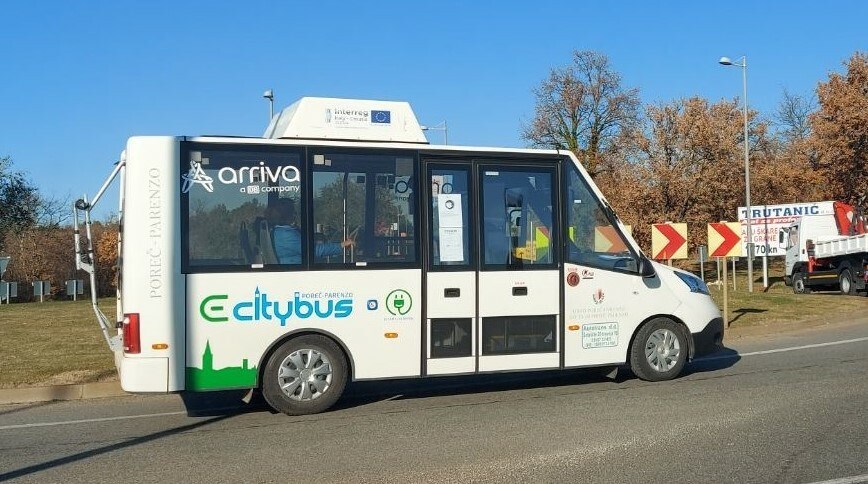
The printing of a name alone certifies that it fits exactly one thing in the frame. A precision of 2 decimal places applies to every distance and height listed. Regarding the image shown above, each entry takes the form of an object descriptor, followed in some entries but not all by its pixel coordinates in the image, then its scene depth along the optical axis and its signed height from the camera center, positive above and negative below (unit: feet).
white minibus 25.62 +0.17
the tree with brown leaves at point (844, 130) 107.14 +17.27
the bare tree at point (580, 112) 137.59 +25.90
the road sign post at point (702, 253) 66.95 +0.84
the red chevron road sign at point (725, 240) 48.44 +1.34
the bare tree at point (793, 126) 190.49 +32.86
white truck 82.38 +0.97
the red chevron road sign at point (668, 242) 46.70 +1.24
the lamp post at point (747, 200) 91.15 +7.32
